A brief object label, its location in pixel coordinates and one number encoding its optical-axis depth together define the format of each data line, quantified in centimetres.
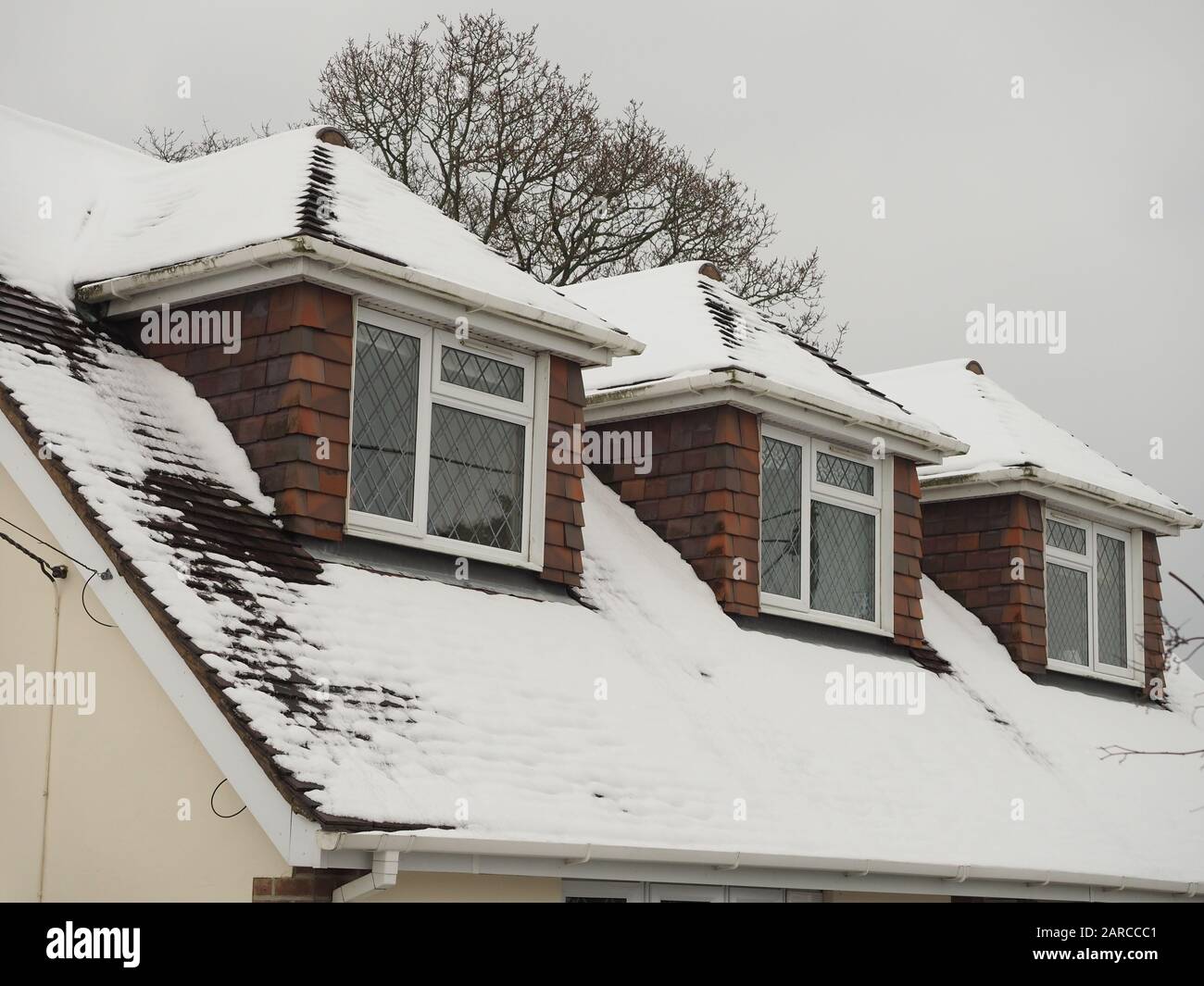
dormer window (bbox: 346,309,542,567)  981
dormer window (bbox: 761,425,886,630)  1276
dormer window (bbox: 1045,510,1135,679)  1606
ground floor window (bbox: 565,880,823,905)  890
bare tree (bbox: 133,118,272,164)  2456
